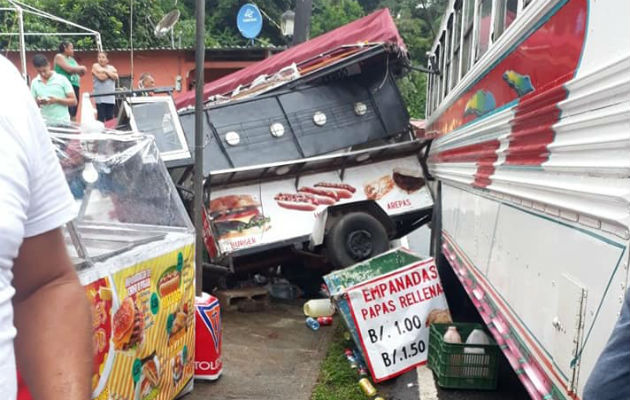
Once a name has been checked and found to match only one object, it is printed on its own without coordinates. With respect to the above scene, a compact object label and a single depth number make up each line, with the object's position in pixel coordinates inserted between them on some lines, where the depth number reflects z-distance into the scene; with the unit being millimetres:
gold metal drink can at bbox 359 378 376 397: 4621
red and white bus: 1943
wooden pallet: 7012
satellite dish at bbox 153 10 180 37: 11633
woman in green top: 8945
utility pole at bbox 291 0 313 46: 11266
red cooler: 4598
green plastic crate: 4578
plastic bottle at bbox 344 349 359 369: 5145
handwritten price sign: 4938
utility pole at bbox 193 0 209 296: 4680
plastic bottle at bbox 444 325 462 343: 4664
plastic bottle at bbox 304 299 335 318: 6570
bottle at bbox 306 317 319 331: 6348
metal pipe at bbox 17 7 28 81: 7640
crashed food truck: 6762
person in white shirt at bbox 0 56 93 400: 1130
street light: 12953
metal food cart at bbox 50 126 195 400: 3225
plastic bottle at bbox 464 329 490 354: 4660
